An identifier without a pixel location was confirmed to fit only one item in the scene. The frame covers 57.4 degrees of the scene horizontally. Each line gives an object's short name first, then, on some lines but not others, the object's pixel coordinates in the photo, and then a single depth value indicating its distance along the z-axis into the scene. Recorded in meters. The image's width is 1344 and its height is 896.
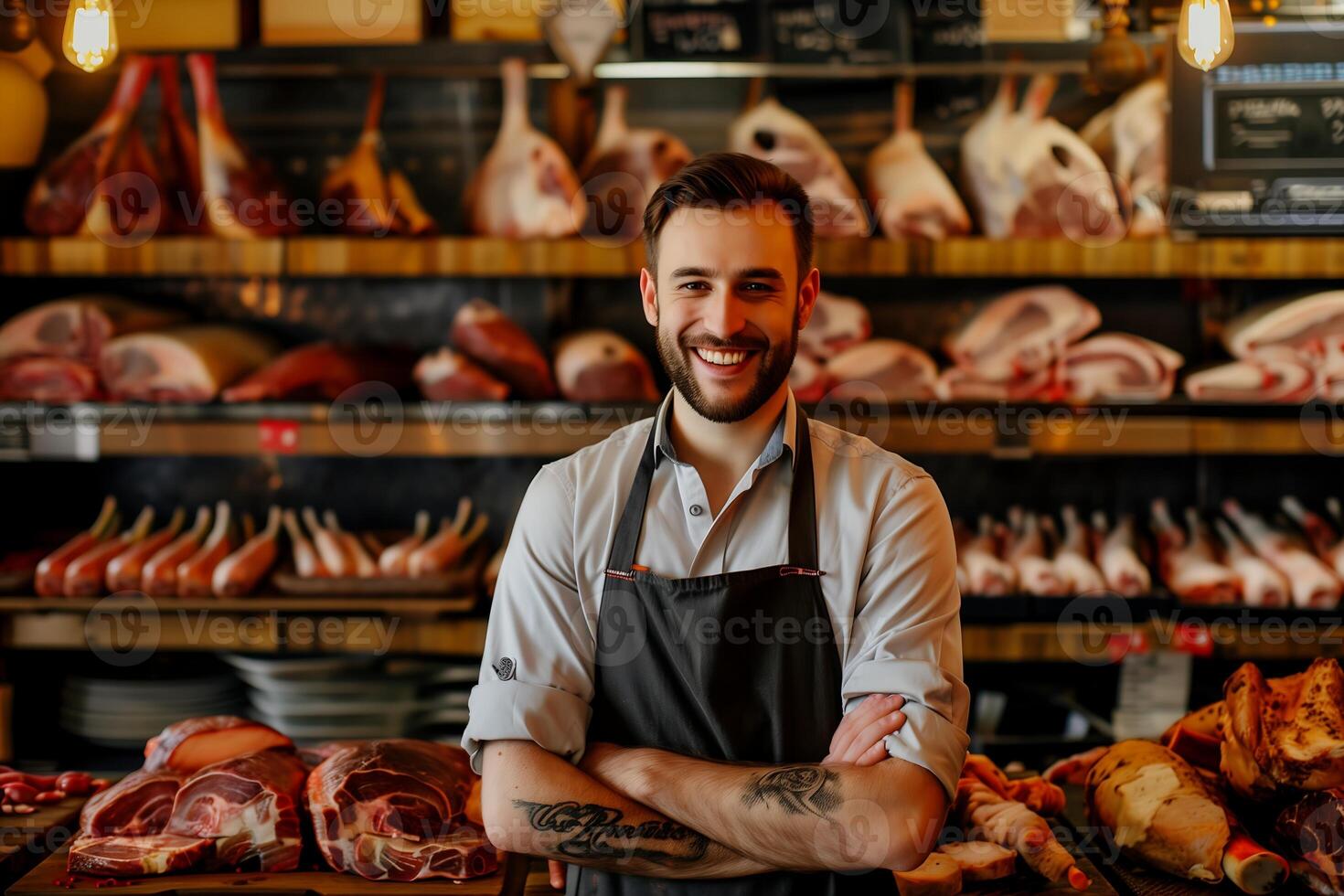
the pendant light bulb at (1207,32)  1.57
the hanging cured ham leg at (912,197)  3.25
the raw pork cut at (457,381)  3.25
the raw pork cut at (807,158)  3.23
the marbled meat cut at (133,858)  1.87
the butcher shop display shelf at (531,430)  3.14
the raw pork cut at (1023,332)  3.27
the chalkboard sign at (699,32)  3.33
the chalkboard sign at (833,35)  3.31
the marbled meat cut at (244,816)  1.92
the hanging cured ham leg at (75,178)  3.33
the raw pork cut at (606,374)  3.26
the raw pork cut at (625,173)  3.26
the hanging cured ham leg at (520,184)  3.26
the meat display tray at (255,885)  1.82
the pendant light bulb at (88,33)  1.75
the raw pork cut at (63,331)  3.33
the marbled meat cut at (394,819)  1.88
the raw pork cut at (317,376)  3.30
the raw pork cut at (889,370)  3.26
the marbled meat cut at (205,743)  2.13
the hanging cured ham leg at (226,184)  3.31
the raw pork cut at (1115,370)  3.22
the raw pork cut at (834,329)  3.32
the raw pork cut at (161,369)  3.28
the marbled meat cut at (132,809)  1.98
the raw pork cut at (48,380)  3.30
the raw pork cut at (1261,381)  3.16
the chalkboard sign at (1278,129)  3.20
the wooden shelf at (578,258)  3.17
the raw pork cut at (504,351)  3.30
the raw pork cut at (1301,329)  3.16
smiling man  1.65
